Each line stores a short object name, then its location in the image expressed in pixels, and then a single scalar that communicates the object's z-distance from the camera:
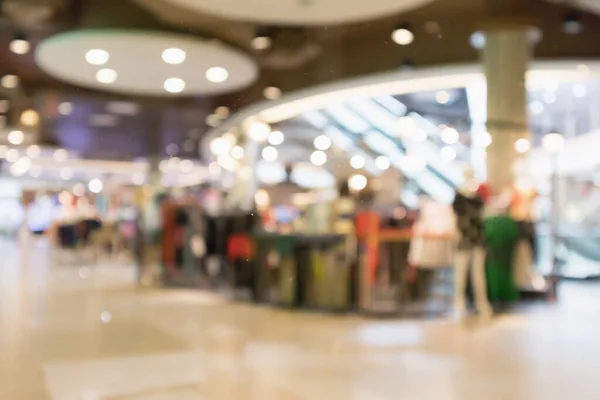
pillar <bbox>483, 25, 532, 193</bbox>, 7.38
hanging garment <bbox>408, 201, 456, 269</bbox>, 6.80
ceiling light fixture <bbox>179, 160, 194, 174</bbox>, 7.94
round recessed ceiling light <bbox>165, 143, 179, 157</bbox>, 8.62
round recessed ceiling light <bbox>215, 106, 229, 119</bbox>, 5.47
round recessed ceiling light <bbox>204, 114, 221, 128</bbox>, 6.05
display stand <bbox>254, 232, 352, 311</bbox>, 6.93
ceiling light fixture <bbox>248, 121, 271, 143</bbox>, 7.50
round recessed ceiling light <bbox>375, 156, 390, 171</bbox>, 6.69
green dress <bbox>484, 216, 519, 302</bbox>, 7.54
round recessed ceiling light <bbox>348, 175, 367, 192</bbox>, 6.73
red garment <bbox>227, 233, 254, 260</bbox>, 7.94
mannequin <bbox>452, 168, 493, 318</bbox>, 6.61
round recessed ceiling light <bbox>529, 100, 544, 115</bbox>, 8.62
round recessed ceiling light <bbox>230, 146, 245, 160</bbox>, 8.22
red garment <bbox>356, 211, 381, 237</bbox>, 6.78
